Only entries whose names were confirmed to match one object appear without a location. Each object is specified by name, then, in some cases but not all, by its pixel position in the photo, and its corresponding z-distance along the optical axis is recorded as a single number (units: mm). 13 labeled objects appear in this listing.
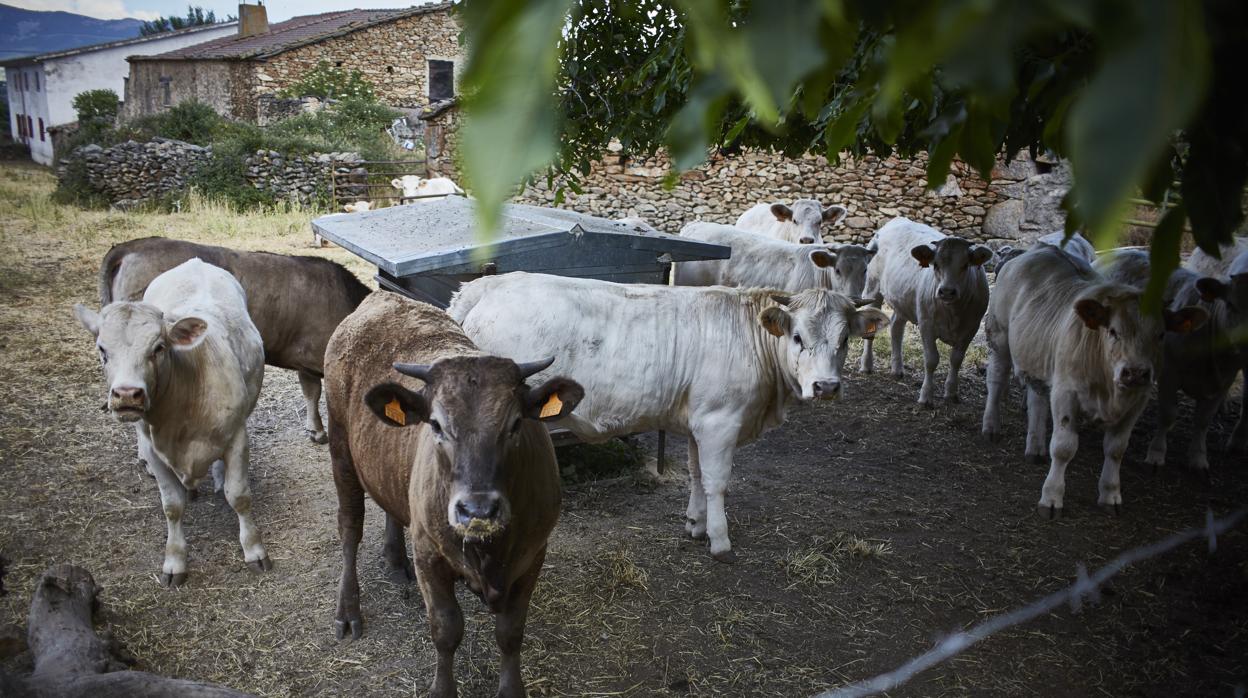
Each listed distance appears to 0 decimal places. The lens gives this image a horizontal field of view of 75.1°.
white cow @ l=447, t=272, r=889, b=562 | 4430
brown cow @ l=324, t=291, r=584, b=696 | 2578
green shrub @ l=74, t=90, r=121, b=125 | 28773
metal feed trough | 4922
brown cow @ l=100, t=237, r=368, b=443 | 5992
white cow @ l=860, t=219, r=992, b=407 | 6703
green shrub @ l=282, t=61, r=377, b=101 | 24797
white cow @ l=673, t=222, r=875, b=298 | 7594
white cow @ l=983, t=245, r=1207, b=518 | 4598
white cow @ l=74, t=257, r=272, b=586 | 3939
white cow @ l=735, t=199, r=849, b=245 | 9844
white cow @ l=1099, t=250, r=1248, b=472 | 5535
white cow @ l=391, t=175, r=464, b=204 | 16938
